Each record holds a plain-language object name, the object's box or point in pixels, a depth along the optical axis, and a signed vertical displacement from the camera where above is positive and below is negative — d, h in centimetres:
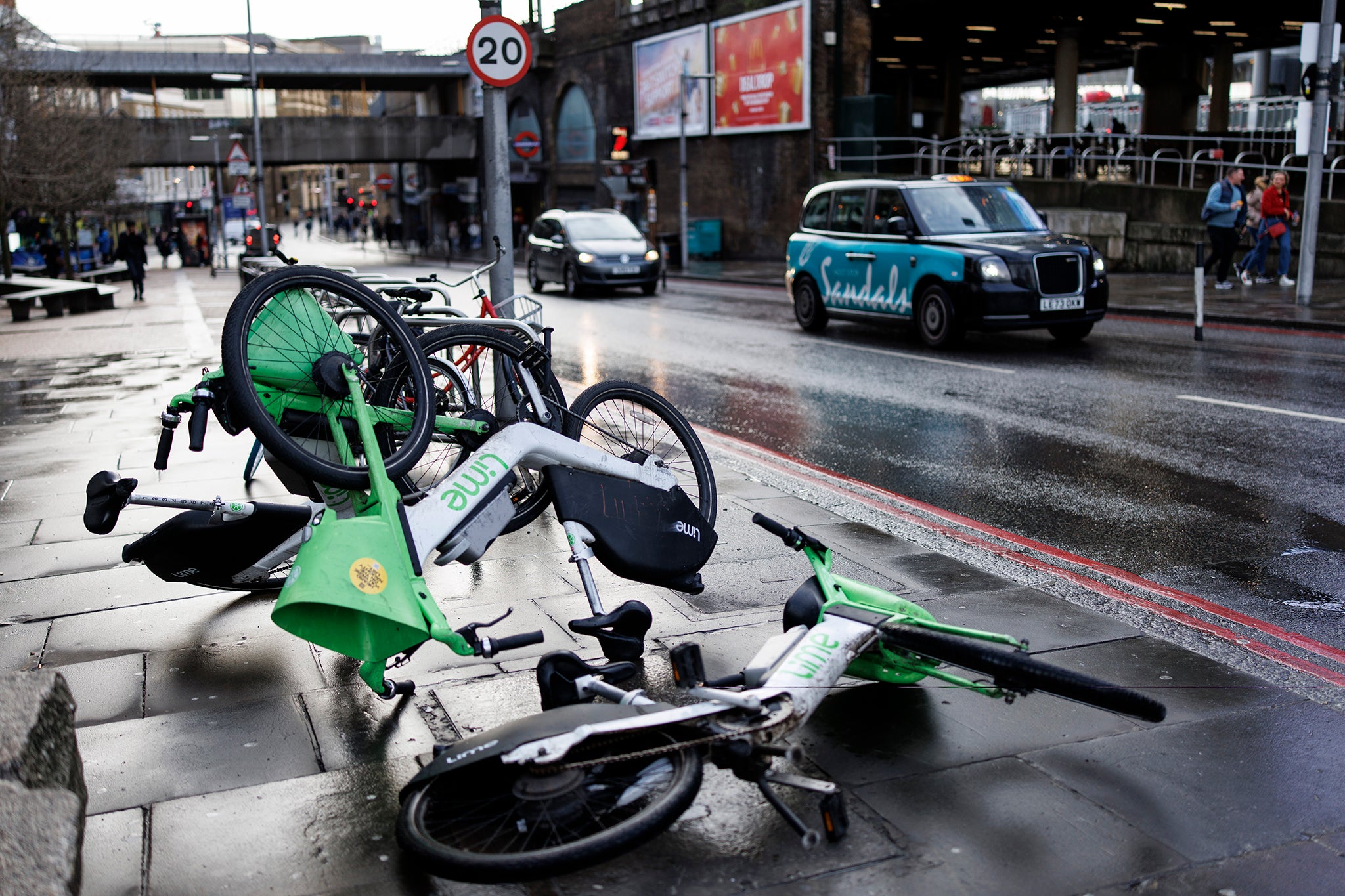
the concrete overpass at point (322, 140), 5409 +425
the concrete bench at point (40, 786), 234 -121
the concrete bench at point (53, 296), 2295 -124
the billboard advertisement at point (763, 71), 3425 +460
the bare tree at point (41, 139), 2583 +233
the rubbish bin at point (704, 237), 3703 -37
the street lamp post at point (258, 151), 4141 +307
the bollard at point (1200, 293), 1402 -89
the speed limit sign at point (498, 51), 868 +129
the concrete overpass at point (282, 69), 5612 +791
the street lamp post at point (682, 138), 3290 +250
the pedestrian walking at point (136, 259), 2869 -63
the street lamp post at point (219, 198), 4749 +159
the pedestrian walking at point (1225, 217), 1875 +1
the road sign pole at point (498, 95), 863 +98
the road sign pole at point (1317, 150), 1605 +91
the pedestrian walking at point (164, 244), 5328 -56
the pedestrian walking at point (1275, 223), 1895 -10
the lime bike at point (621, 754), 273 -129
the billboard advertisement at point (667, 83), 3909 +494
